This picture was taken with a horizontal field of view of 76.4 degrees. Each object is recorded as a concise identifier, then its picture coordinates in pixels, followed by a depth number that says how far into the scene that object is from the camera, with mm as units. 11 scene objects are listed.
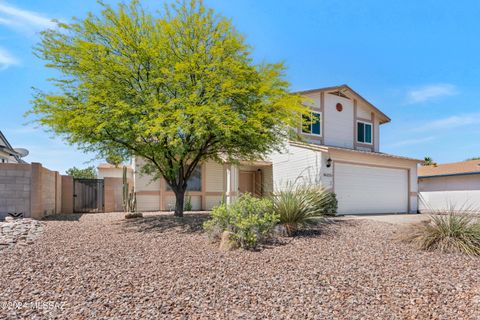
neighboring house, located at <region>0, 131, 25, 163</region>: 18162
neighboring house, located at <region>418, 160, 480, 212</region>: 21781
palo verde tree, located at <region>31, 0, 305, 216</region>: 9734
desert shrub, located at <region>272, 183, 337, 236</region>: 8578
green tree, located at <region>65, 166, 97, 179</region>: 46119
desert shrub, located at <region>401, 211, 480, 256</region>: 7051
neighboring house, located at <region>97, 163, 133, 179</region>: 25812
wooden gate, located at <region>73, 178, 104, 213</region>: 16922
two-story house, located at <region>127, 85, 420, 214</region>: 15641
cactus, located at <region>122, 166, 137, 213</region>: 16156
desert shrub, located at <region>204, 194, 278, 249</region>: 7000
